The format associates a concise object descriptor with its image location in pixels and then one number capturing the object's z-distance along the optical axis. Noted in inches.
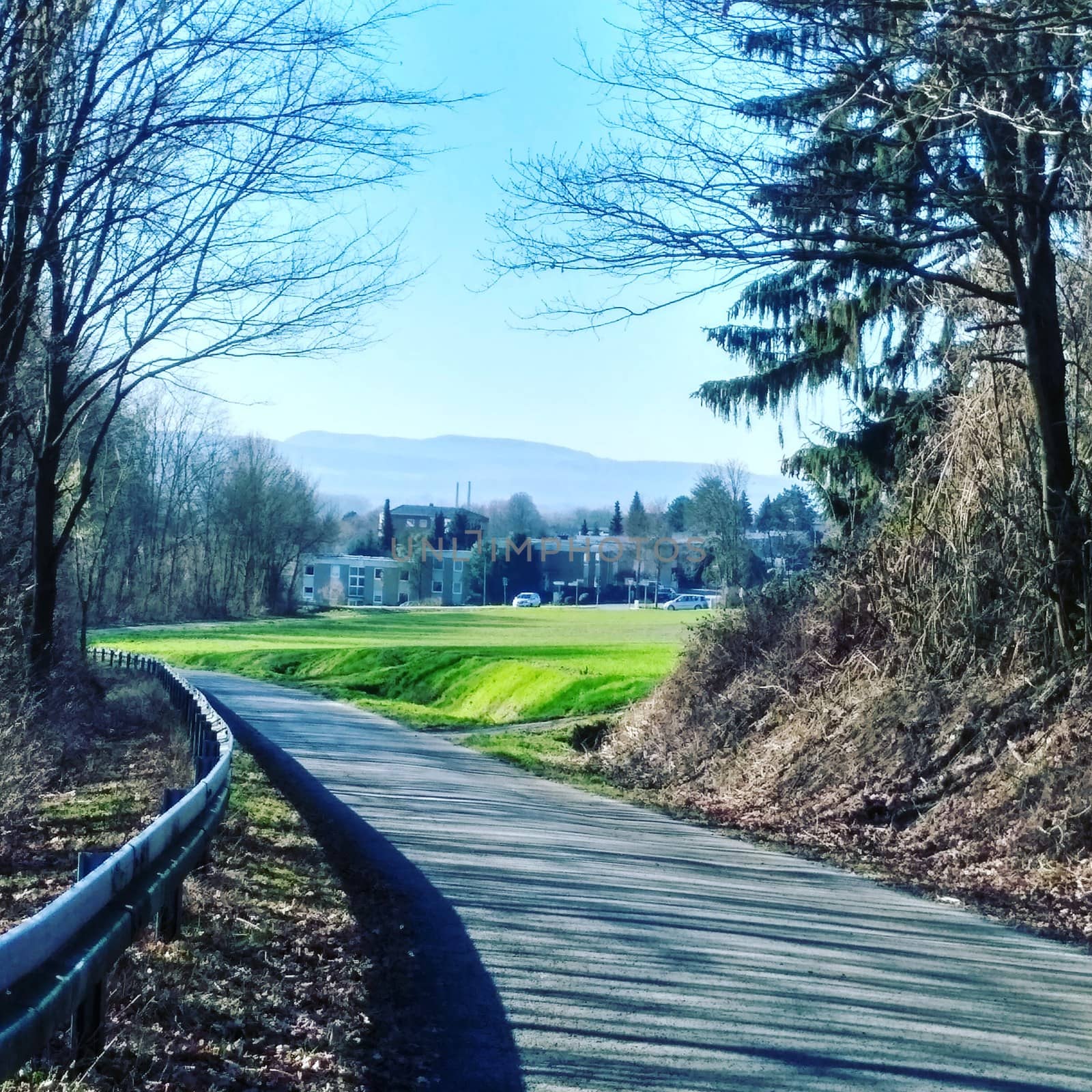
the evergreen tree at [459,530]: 6186.0
